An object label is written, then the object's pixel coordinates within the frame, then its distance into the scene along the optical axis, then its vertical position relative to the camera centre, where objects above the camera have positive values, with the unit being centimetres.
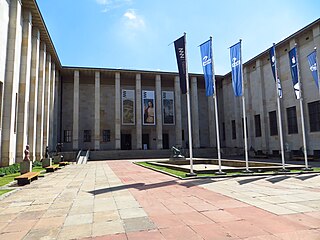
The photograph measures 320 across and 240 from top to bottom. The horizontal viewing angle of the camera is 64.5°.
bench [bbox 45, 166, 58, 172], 1772 -154
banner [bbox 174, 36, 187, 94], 1414 +468
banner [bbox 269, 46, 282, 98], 1662 +545
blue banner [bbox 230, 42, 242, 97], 1523 +455
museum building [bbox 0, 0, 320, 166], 2273 +585
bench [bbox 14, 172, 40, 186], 1153 -144
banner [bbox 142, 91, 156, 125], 4300 +617
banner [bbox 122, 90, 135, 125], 4281 +626
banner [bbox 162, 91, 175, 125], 4409 +629
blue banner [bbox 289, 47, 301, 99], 1700 +475
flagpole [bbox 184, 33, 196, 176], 1296 -146
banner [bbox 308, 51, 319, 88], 1672 +508
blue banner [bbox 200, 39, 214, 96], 1450 +451
